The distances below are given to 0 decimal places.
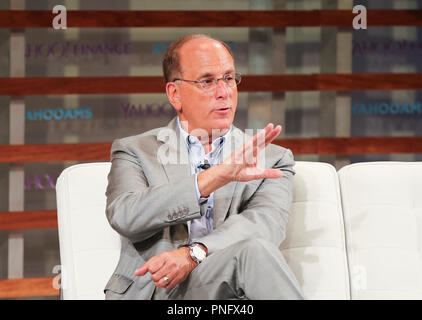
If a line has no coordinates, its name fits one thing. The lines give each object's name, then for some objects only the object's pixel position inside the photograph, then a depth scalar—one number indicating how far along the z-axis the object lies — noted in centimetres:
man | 521
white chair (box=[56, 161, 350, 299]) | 550
